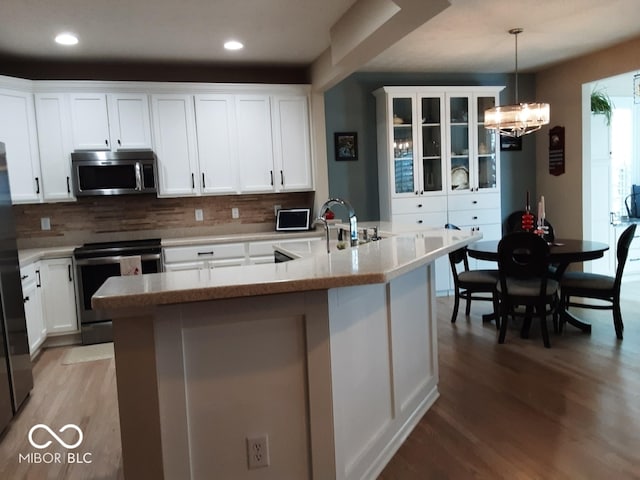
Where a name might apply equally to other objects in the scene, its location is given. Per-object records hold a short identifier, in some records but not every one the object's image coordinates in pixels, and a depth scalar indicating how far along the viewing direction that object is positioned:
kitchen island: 1.62
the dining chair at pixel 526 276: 3.68
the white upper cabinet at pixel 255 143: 4.91
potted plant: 5.58
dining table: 3.74
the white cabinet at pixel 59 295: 4.27
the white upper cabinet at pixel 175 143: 4.69
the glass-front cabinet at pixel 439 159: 5.35
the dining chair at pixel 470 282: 4.23
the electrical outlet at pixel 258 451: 1.81
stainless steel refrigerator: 2.78
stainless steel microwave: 4.41
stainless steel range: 4.30
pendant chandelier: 4.19
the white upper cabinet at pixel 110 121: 4.48
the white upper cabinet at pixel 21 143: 4.14
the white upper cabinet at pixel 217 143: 4.80
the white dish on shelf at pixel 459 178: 5.56
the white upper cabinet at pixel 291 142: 5.00
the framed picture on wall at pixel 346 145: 5.43
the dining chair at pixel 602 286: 3.83
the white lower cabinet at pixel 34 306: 3.84
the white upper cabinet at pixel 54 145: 4.41
